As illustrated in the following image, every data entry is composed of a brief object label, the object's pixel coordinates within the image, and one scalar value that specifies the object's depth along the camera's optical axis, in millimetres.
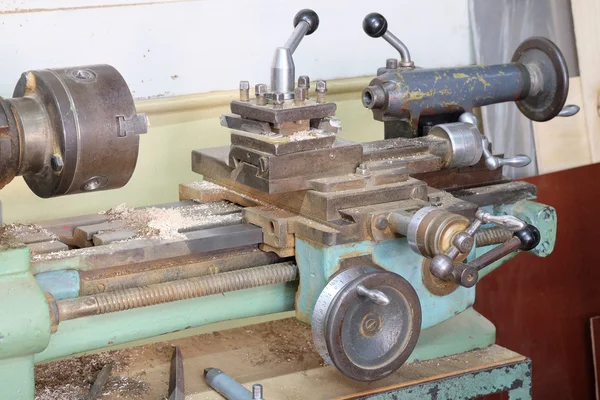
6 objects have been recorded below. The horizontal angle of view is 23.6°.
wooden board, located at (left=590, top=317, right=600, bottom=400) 2310
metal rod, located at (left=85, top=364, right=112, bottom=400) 1481
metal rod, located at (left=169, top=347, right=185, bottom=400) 1462
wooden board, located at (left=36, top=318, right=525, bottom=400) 1501
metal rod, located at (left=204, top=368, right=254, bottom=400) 1455
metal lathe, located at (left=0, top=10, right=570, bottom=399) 1378
